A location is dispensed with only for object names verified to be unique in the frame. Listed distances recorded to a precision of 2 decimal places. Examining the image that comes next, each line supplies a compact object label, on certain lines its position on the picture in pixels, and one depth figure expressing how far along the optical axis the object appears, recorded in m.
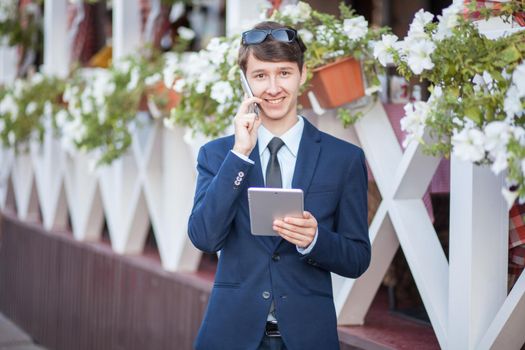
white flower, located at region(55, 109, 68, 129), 5.66
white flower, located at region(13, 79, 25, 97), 6.91
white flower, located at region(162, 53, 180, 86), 3.98
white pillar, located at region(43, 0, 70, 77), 7.04
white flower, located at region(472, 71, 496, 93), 2.24
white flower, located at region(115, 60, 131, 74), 5.09
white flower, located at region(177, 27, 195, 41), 4.79
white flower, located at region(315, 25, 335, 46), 3.34
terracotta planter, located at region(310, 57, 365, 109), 3.31
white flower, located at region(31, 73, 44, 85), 6.64
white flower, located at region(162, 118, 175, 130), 3.90
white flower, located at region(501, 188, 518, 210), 1.95
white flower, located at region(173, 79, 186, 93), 3.78
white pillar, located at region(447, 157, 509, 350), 2.88
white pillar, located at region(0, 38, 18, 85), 8.80
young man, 2.47
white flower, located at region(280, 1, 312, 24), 3.39
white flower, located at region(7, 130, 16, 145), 6.94
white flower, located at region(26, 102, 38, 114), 6.53
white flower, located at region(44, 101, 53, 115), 6.38
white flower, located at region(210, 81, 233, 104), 3.43
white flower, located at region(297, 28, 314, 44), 3.40
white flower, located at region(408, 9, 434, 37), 2.29
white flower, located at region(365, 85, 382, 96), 3.22
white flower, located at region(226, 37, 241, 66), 3.47
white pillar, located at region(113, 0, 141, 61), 5.69
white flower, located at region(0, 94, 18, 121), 6.87
